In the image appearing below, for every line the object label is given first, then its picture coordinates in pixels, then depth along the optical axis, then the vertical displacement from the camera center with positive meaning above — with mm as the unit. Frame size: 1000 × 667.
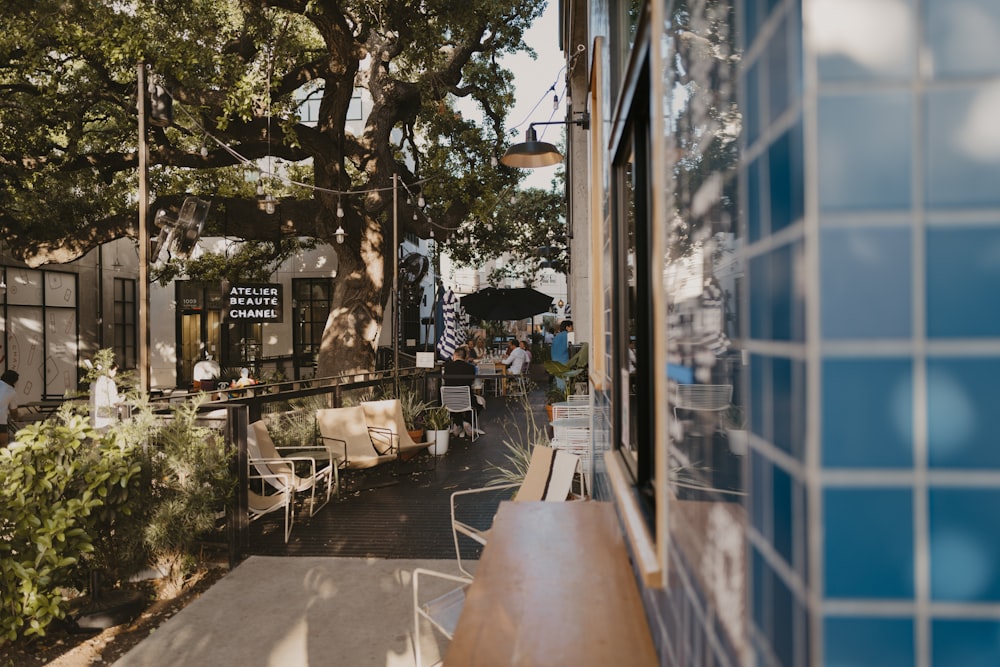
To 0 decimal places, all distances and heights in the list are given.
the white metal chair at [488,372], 20219 -1012
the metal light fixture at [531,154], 7949 +2048
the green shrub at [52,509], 4031 -1049
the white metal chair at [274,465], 6938 -1298
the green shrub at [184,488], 5336 -1171
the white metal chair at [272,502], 6598 -1539
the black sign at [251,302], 14047 +742
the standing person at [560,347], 13039 -207
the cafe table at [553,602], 1979 -884
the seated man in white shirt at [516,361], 17688 -635
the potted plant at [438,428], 10766 -1392
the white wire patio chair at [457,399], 12273 -1070
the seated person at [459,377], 12539 -716
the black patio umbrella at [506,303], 18359 +881
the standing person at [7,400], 9500 -824
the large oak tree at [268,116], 10648 +4009
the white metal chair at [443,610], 3447 -1413
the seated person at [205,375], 14023 -712
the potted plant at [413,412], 10611 -1188
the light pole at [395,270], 12008 +1282
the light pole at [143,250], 6996 +893
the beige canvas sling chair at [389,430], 9172 -1196
